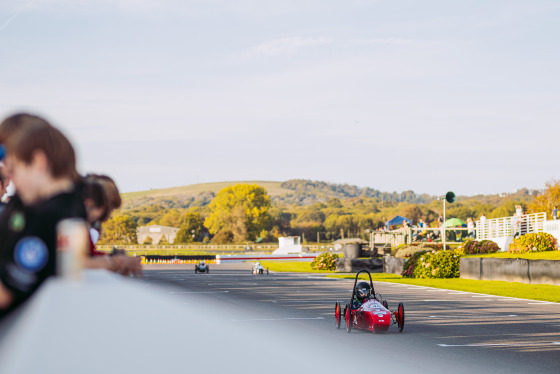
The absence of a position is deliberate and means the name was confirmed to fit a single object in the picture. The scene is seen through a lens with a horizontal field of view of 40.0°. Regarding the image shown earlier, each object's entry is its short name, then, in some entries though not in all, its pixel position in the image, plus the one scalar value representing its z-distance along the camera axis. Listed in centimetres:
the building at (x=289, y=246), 9650
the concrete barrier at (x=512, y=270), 2902
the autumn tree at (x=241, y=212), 16788
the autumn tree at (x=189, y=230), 17400
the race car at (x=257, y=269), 4688
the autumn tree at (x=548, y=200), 9456
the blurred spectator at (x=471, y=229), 6026
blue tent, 8085
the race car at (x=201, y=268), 4938
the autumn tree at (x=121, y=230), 14962
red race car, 1418
